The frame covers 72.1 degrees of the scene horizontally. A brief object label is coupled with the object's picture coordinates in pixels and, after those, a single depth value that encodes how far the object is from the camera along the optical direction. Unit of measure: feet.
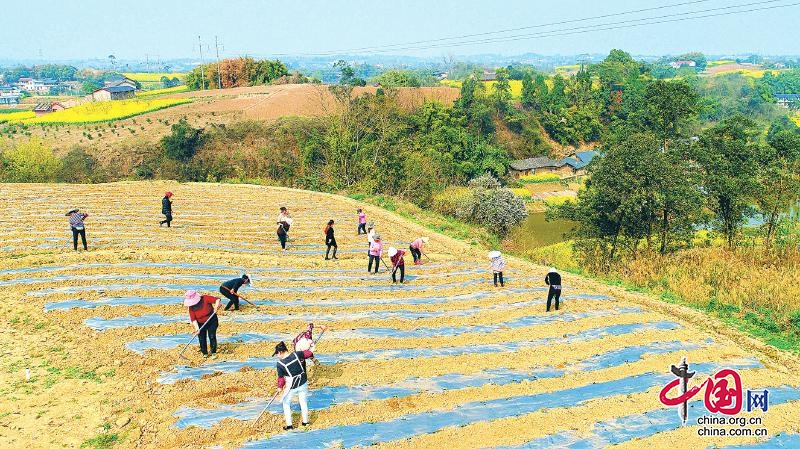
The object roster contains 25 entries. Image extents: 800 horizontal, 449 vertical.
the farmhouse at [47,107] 252.26
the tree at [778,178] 75.46
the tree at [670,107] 88.22
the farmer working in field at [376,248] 52.47
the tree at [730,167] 73.67
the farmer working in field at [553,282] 43.73
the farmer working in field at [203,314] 34.01
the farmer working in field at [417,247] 58.03
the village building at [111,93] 266.92
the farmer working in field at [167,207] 65.00
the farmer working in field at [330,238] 56.13
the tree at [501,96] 246.47
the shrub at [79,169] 132.36
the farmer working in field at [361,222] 66.23
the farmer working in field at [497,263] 50.56
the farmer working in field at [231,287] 40.86
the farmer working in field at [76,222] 53.98
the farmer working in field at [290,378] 27.48
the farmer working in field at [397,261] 50.57
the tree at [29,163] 123.95
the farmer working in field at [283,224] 60.64
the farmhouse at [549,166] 218.59
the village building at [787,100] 394.38
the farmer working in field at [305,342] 30.68
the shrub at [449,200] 110.63
